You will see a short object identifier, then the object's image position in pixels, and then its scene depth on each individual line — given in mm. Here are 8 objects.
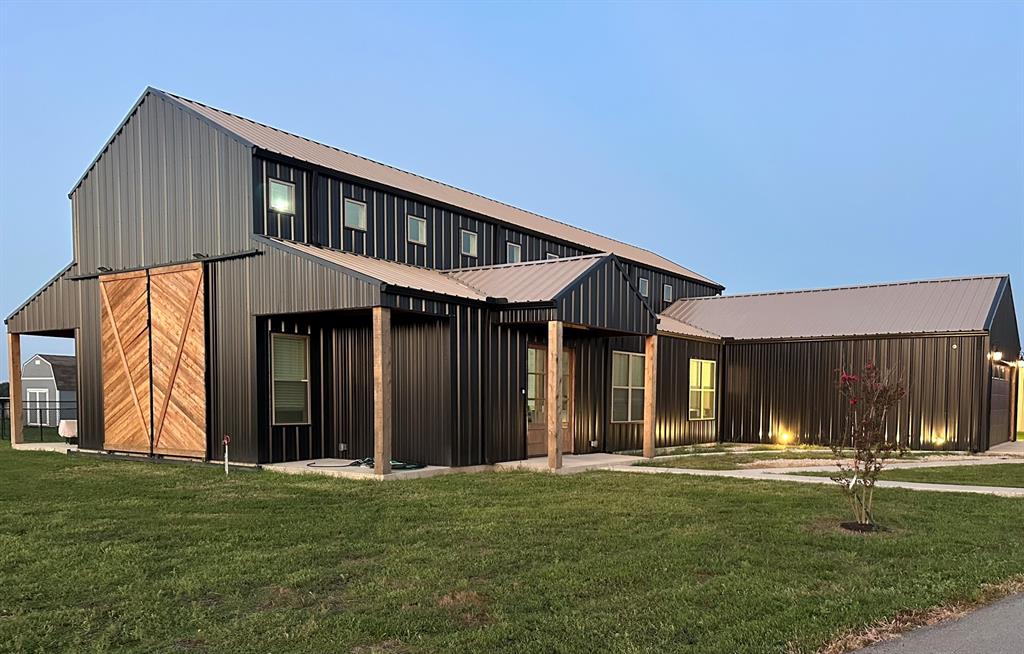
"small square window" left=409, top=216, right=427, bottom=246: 15298
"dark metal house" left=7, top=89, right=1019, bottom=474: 12594
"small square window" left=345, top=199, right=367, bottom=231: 14203
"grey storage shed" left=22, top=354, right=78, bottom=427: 29781
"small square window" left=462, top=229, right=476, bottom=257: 16453
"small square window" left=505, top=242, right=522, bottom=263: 17703
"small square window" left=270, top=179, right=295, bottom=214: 13219
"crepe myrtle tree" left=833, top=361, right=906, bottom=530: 7473
